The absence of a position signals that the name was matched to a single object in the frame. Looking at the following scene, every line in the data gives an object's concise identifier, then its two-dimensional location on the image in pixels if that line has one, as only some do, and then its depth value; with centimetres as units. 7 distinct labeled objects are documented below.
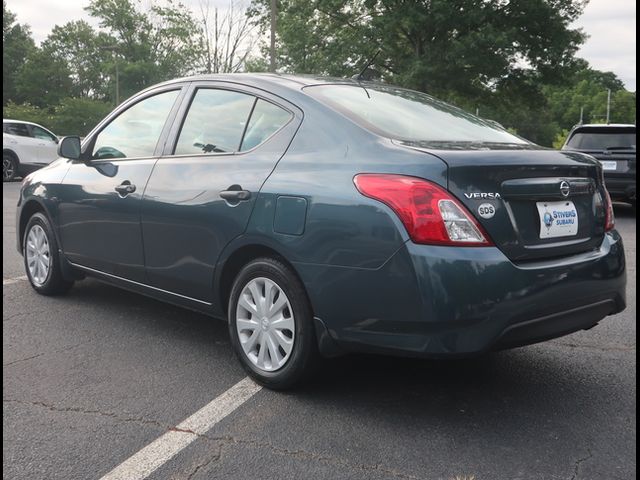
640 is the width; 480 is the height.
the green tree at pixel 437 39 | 2434
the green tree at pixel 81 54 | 7306
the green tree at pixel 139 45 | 4550
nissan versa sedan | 274
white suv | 1806
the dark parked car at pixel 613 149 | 1176
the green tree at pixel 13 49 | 6812
